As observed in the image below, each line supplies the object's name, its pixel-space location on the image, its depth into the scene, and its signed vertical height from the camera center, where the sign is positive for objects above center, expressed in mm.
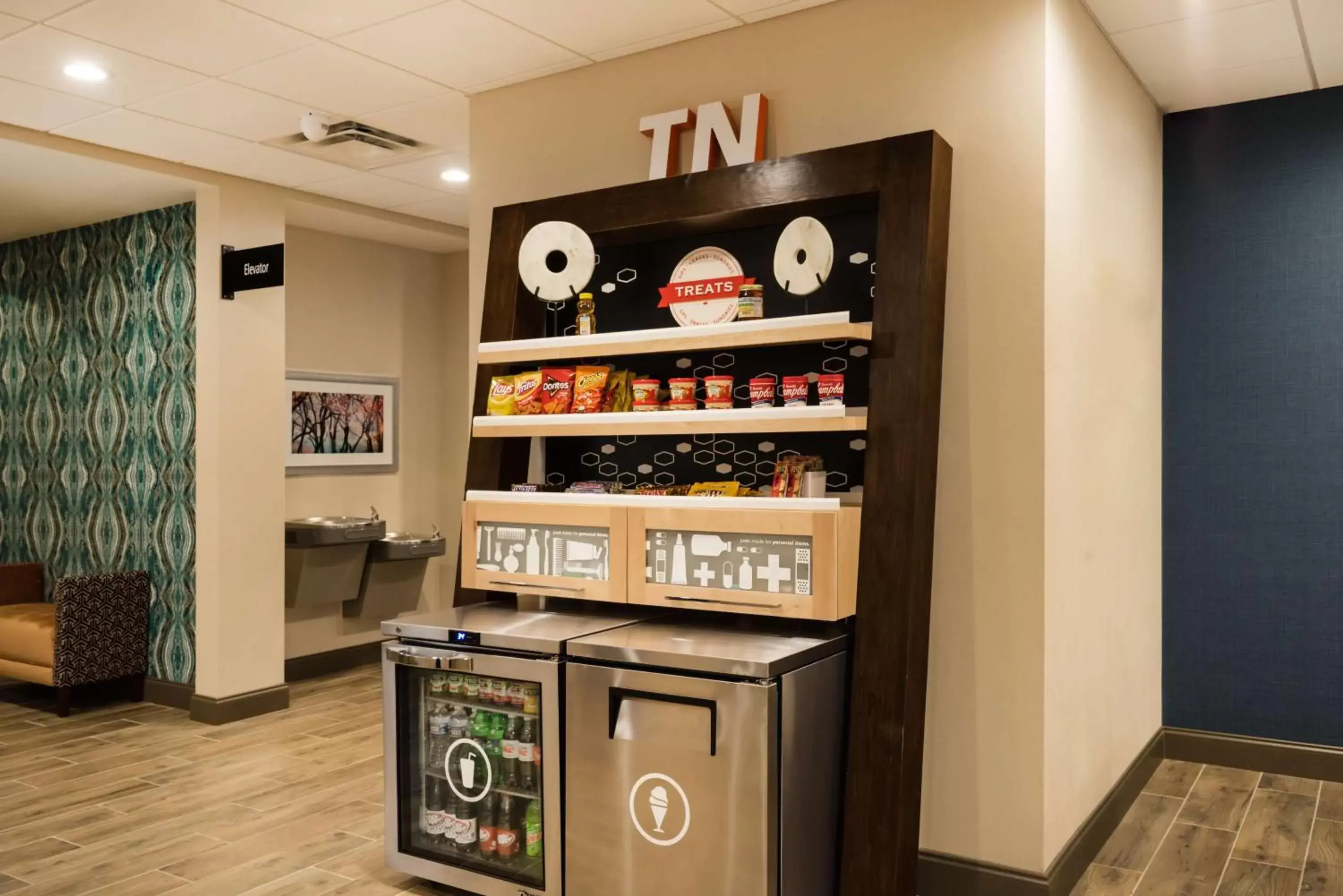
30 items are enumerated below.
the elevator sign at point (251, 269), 5027 +985
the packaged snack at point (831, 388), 3117 +249
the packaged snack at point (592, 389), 3549 +273
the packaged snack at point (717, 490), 3299 -63
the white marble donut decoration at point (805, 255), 3160 +660
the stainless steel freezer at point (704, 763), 2674 -789
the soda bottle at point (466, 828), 3260 -1131
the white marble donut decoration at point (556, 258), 3631 +735
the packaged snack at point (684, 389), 3424 +267
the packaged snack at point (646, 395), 3504 +251
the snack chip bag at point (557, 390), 3619 +275
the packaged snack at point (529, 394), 3662 +263
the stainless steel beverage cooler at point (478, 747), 3064 -871
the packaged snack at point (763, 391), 3348 +257
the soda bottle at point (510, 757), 3180 -884
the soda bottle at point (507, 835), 3201 -1130
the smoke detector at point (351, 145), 4590 +1514
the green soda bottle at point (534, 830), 3139 -1094
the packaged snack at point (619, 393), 3566 +262
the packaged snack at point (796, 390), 3209 +249
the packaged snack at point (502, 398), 3688 +249
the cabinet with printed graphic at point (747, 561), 2920 -267
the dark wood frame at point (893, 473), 2869 -4
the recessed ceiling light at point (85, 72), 3939 +1510
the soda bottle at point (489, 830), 3236 -1127
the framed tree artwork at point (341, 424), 6434 +280
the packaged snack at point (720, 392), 3350 +252
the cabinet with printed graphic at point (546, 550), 3324 -270
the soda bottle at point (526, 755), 3145 -866
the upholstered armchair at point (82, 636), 5504 -926
